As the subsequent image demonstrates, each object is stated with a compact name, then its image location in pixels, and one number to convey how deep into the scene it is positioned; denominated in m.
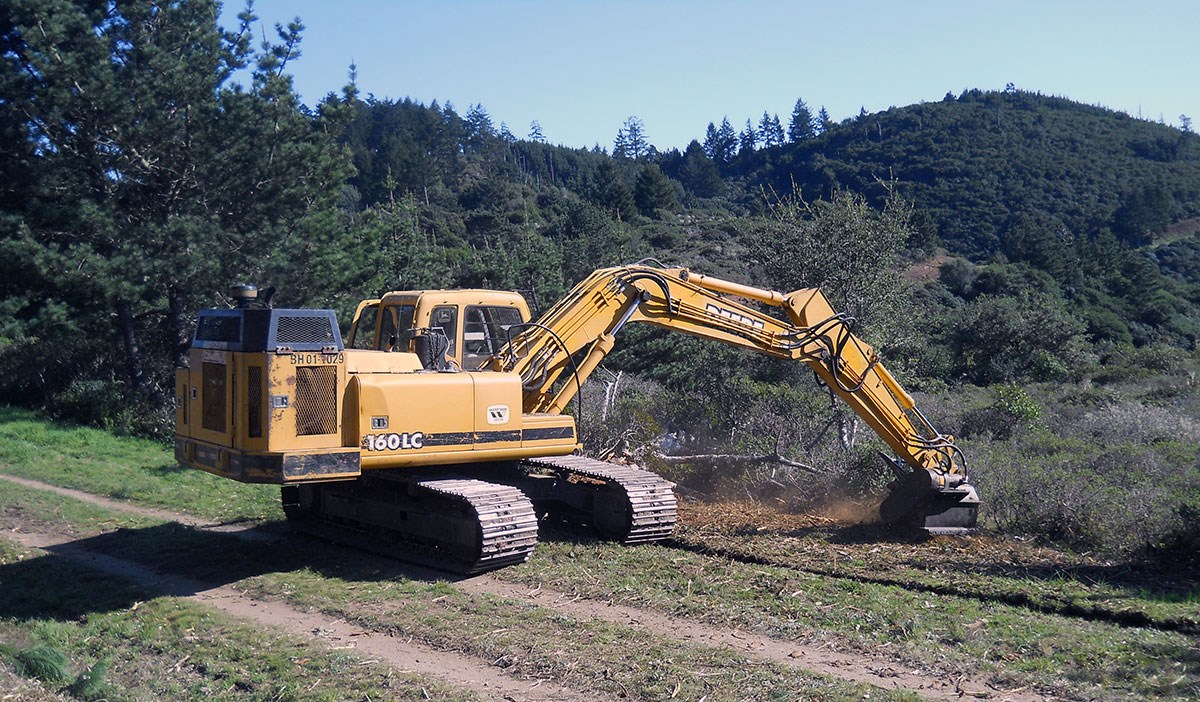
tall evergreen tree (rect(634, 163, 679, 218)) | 65.75
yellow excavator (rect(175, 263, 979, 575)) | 9.46
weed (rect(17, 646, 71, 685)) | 8.02
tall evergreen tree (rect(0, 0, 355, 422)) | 18.67
